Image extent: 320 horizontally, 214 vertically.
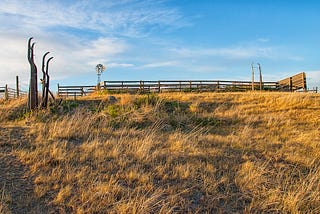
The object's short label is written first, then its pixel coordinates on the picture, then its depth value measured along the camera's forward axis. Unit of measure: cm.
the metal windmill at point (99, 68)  3975
